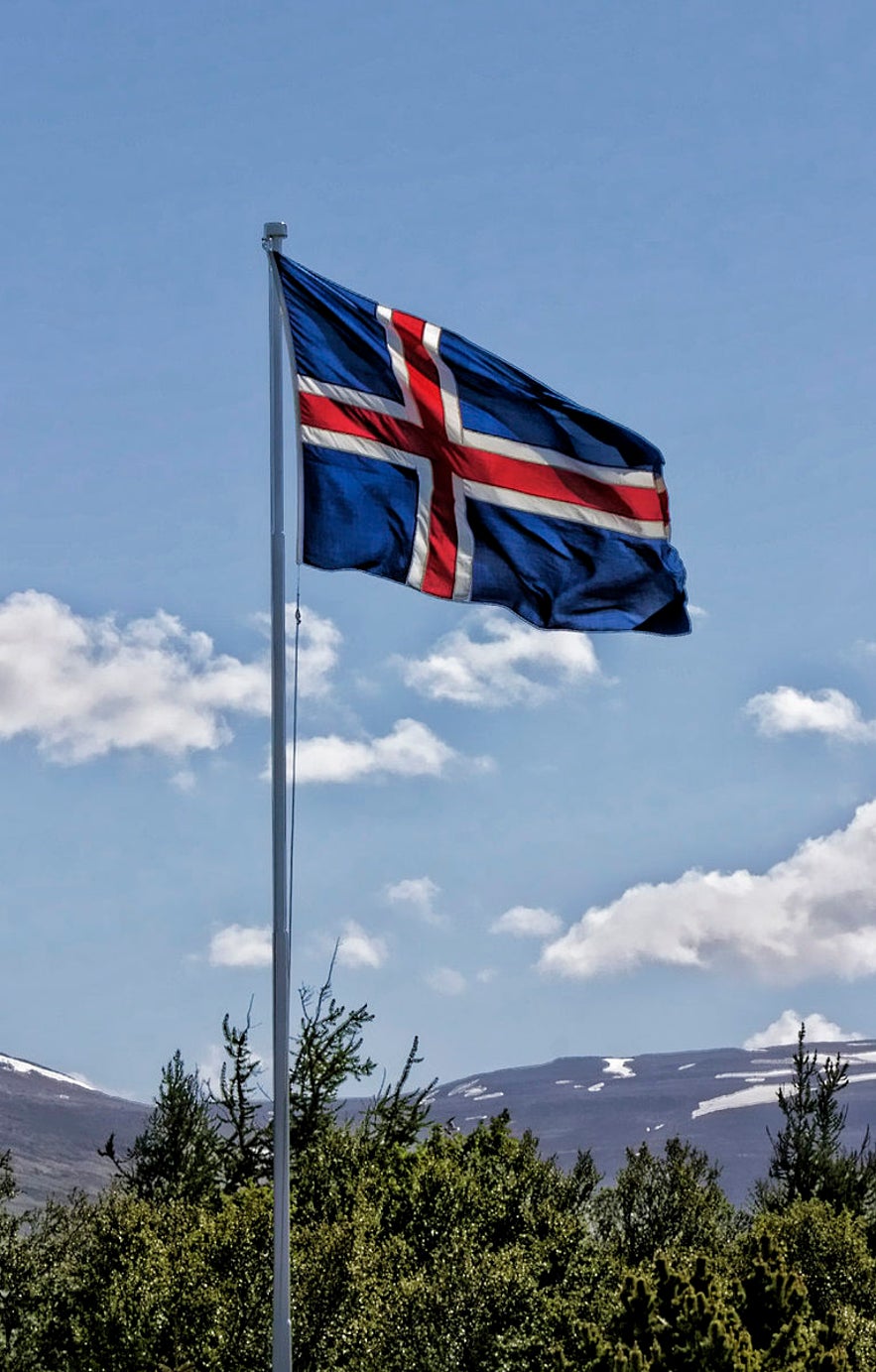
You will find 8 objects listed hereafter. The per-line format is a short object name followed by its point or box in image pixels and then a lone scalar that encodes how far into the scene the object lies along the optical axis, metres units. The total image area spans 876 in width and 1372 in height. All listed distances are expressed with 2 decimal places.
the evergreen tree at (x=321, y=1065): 61.59
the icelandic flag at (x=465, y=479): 18.75
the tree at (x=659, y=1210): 62.81
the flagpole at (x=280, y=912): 17.20
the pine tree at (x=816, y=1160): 74.06
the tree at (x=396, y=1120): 61.78
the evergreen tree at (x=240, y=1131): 61.06
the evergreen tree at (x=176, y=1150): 60.59
